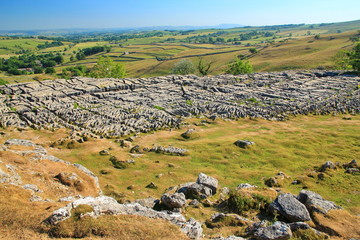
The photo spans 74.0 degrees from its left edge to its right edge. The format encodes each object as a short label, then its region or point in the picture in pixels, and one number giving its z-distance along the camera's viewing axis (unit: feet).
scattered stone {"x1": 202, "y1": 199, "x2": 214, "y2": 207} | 78.48
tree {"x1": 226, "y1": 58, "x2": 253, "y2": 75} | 360.89
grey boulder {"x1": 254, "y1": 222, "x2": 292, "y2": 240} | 54.75
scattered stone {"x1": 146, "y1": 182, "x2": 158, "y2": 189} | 92.73
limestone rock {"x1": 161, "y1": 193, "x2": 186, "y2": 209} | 72.69
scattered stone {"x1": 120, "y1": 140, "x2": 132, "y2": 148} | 137.02
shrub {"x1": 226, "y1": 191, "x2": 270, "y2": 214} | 73.61
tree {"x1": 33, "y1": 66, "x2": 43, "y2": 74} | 602.12
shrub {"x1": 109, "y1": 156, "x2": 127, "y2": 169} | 110.63
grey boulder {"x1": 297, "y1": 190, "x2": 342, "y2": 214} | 68.33
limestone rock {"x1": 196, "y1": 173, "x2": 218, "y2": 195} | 85.30
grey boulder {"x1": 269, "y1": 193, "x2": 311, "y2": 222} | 65.26
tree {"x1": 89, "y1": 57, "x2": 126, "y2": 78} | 371.37
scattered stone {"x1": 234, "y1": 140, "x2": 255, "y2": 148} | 130.46
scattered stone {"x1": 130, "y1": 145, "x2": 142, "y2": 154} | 128.69
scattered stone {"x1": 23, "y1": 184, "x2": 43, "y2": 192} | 71.81
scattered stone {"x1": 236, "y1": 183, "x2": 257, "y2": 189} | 86.28
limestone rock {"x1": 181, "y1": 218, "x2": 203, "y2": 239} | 54.29
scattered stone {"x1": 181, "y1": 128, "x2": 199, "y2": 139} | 152.76
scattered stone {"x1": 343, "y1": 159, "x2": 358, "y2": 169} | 101.79
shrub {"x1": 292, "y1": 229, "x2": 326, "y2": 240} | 55.98
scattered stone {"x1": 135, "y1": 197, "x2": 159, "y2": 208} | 76.57
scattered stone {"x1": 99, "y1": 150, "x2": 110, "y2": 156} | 121.80
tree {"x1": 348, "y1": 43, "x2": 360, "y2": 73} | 290.58
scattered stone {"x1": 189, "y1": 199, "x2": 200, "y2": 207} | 77.20
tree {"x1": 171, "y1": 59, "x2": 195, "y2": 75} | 400.67
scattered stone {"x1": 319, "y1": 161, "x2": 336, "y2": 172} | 101.38
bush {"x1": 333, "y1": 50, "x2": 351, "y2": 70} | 352.94
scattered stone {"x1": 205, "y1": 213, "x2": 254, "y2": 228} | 65.21
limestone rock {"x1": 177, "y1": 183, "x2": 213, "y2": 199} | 81.61
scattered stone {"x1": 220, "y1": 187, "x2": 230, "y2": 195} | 86.58
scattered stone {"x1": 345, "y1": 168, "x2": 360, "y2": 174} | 98.34
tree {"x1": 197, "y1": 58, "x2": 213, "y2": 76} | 383.65
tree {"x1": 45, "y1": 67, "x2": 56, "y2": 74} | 597.85
